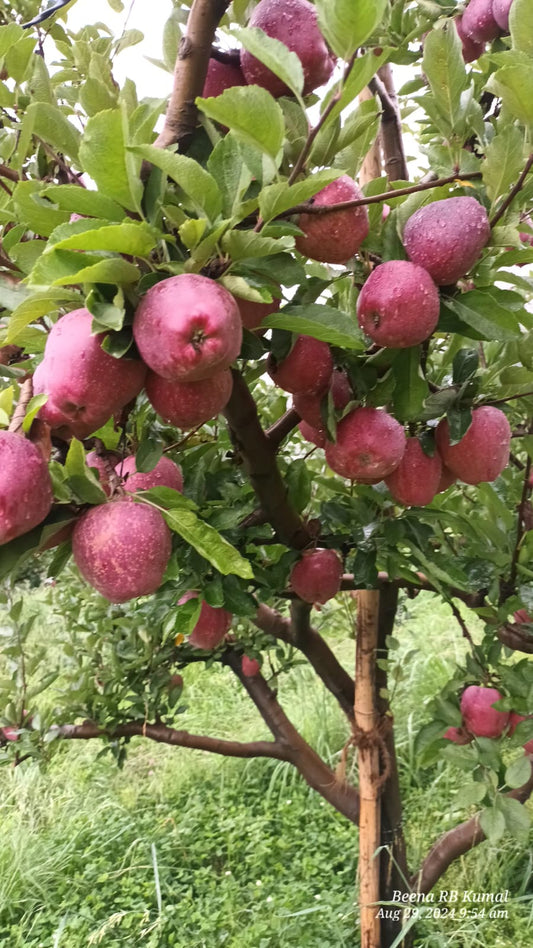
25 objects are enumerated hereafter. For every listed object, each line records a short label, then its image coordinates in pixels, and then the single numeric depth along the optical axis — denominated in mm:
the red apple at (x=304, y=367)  575
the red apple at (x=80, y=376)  423
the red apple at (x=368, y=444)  607
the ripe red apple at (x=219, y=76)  546
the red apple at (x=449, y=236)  509
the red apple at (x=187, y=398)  447
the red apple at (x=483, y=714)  1026
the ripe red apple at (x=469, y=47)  826
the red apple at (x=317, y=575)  871
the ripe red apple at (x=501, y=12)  713
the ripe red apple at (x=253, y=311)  502
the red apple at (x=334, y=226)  481
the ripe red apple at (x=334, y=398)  639
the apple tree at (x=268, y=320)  413
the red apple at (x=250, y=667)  1610
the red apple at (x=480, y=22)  764
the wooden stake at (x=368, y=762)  1230
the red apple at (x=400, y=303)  512
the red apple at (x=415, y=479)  687
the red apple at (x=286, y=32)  510
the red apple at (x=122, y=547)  470
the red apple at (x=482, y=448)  669
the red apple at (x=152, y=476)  586
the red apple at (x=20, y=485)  410
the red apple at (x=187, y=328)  389
